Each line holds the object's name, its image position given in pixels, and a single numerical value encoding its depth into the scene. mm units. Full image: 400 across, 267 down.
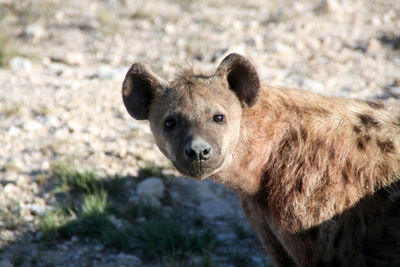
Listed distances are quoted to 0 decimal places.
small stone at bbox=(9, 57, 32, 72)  14422
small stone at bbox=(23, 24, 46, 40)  16656
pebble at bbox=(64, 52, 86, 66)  14781
